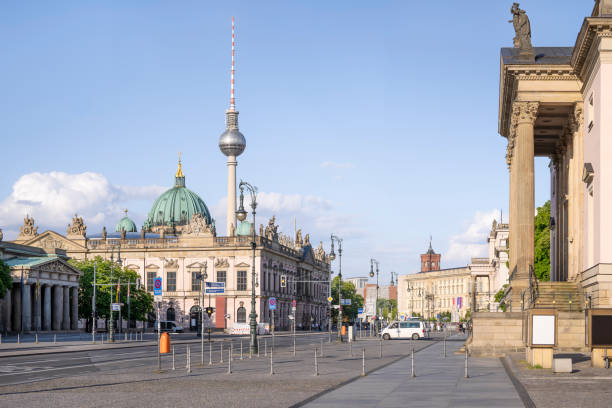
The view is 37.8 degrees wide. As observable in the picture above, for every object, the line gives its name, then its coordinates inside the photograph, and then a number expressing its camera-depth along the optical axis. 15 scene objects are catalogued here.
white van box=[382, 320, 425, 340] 85.56
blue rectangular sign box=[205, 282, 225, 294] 40.97
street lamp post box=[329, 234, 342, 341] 89.37
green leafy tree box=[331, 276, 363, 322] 191.62
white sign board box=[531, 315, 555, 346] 29.42
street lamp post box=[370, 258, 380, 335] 107.31
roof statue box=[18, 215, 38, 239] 132.00
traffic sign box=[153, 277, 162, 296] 39.84
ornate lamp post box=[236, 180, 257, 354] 45.63
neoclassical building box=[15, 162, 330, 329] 130.62
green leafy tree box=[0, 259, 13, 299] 79.67
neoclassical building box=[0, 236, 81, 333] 95.06
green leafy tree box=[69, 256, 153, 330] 105.44
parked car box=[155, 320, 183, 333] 118.12
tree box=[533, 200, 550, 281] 79.38
